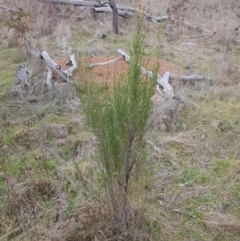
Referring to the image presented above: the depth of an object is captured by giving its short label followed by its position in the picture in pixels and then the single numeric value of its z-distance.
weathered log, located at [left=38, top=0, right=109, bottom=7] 9.25
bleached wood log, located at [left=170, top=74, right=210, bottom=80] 5.77
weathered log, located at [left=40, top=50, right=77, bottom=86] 5.48
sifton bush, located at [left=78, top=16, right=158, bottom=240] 2.38
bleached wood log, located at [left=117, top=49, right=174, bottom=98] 5.15
